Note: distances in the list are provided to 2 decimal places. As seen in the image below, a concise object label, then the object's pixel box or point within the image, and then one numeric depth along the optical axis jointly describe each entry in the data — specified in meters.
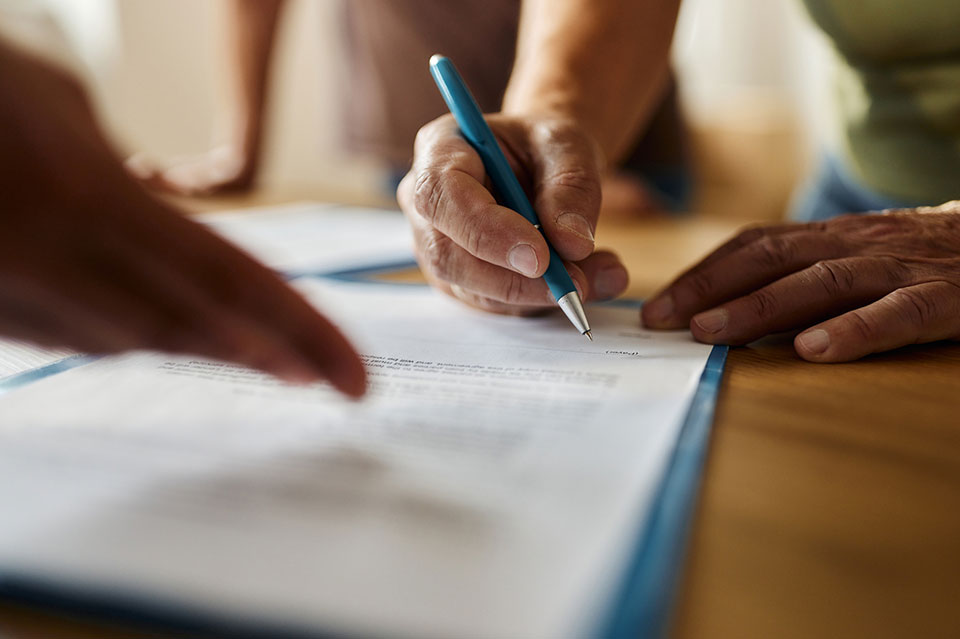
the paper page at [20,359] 0.41
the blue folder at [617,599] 0.19
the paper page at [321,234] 0.81
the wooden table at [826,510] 0.21
